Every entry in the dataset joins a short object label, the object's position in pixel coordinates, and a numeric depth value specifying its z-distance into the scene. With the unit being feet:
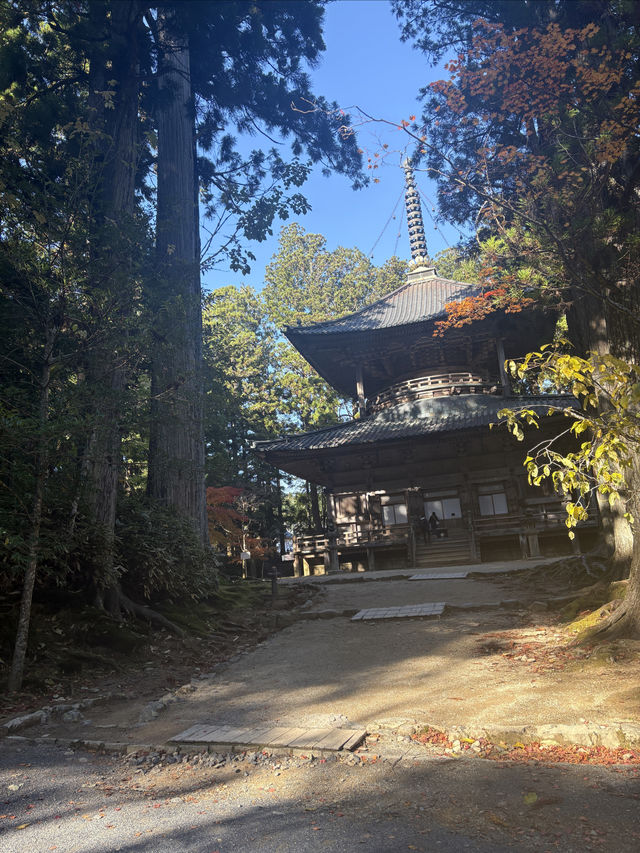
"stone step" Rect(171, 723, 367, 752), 12.77
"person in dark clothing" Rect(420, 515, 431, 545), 63.57
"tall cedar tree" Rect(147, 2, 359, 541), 28.40
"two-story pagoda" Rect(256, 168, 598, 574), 59.67
